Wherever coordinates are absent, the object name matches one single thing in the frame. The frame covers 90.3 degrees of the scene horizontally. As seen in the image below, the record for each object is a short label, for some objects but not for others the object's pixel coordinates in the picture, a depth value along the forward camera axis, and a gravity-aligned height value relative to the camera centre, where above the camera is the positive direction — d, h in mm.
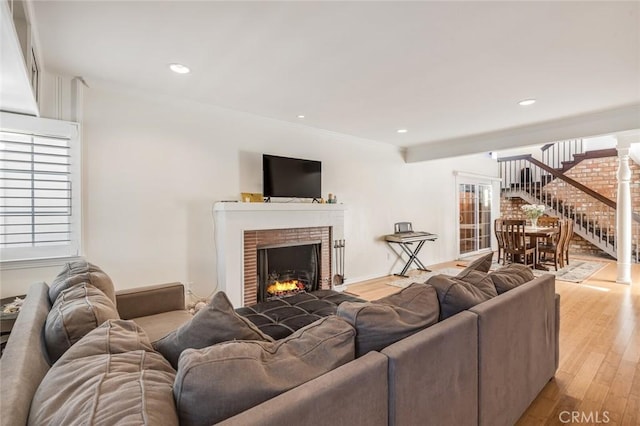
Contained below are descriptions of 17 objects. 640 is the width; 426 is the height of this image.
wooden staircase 7516 +455
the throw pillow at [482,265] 2198 -381
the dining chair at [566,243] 6375 -658
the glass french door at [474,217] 7586 -131
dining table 6043 -417
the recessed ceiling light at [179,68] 2631 +1217
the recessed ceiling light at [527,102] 3399 +1185
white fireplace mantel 3539 -171
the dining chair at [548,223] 6443 -274
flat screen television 4023 +471
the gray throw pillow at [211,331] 1120 -421
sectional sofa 856 -585
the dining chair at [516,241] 6047 -571
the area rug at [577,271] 5368 -1113
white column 4895 -52
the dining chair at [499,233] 6434 -444
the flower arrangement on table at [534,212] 7013 -20
